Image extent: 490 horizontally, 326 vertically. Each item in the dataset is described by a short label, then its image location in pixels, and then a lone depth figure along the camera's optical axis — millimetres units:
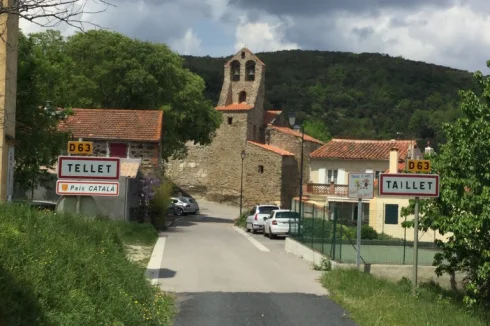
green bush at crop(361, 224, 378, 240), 30812
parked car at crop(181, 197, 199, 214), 57000
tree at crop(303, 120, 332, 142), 96812
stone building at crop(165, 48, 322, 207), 66938
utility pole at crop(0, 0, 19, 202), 18922
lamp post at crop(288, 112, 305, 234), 39219
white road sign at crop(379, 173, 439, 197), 14227
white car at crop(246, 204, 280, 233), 39159
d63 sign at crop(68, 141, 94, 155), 13555
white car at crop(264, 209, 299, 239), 34550
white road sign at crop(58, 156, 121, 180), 13352
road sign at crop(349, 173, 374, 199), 16469
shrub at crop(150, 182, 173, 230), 37094
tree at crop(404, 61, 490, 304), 16875
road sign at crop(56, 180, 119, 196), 13336
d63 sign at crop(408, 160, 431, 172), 14336
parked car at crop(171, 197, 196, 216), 55531
